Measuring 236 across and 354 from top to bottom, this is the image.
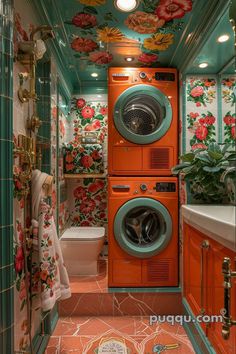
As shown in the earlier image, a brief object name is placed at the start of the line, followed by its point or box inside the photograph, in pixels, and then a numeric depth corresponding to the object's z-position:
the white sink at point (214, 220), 0.96
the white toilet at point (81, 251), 2.43
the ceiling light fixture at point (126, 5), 1.58
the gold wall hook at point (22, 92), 1.41
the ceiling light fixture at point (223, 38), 1.68
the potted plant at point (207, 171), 1.80
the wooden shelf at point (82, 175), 2.91
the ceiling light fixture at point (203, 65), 2.09
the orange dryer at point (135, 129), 2.32
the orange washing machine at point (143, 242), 2.27
